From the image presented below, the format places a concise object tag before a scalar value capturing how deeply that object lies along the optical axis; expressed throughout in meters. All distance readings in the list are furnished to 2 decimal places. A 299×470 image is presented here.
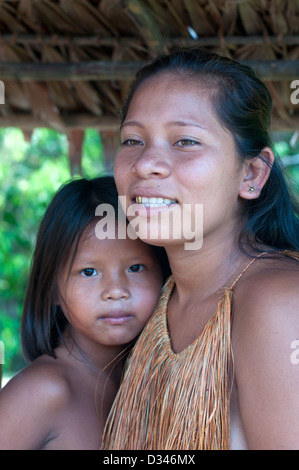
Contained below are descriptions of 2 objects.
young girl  1.75
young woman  1.30
